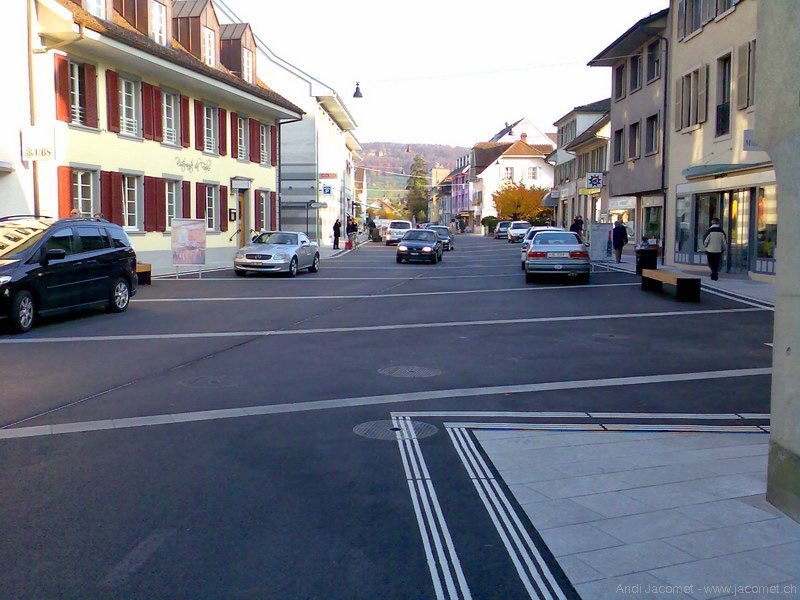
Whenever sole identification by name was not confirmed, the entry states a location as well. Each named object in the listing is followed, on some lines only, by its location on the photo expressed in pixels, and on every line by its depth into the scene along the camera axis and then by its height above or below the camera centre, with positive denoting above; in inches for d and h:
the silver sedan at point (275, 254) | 1057.5 -30.0
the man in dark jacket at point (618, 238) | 1390.3 -10.7
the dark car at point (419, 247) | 1435.8 -28.5
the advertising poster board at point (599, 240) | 1354.6 -13.7
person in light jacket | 960.9 -16.2
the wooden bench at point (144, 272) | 890.1 -44.7
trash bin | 1015.6 -30.7
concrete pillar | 195.0 +0.9
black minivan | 524.4 -25.3
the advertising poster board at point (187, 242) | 984.9 -13.7
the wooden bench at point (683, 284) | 757.3 -47.7
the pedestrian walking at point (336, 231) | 2012.6 -0.7
